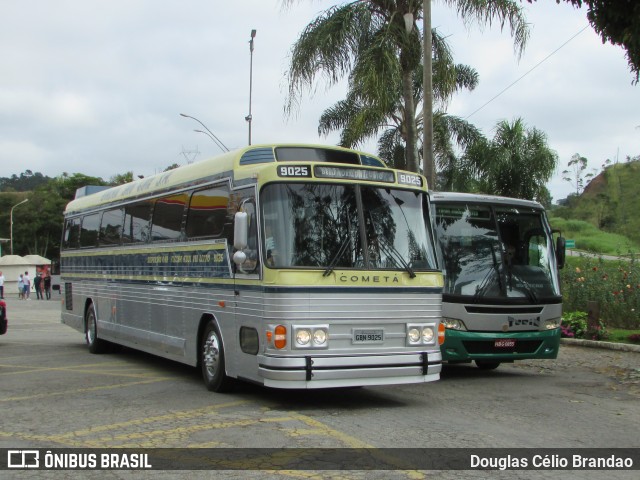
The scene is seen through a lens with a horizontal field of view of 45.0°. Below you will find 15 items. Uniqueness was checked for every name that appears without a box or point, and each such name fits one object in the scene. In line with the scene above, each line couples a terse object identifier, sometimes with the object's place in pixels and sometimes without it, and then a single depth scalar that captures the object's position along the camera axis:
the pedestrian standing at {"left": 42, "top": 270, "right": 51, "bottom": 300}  48.62
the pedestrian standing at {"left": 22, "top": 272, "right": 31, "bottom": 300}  45.63
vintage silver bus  8.48
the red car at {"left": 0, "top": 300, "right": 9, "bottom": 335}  16.31
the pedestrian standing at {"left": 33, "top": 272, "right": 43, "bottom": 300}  47.47
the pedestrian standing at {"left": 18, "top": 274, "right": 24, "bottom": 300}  46.13
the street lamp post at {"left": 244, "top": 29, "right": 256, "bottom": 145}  28.59
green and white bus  11.33
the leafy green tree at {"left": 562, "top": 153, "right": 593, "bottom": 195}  68.19
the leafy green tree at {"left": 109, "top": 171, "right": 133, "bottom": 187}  73.52
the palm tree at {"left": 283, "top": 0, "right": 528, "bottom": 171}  19.58
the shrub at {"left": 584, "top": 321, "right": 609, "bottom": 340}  16.83
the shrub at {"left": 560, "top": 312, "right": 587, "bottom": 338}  17.47
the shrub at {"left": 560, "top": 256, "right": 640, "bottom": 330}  18.16
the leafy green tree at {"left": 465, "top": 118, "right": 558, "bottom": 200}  27.47
